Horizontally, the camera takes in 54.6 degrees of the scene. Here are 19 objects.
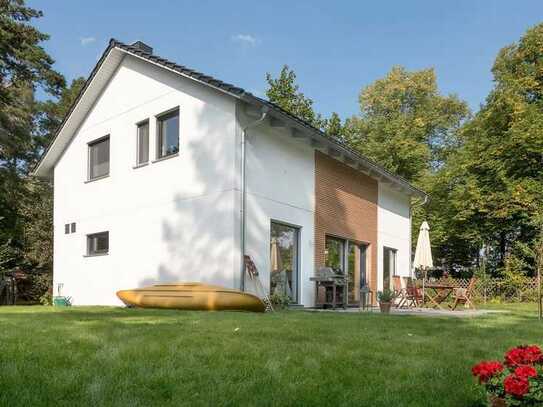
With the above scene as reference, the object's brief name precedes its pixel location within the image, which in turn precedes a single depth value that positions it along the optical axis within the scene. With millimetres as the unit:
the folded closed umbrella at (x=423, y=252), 16078
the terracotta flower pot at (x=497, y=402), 2703
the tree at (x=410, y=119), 31156
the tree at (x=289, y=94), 28641
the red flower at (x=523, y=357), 2891
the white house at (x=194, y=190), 11539
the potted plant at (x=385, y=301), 11797
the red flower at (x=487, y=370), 2838
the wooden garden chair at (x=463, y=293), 13974
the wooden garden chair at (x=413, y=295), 14897
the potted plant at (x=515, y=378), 2653
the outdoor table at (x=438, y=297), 13759
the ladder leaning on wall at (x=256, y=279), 11133
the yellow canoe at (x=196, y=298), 10047
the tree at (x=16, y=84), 20625
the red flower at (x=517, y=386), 2621
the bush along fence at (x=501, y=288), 20891
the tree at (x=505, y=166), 23375
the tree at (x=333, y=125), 29984
